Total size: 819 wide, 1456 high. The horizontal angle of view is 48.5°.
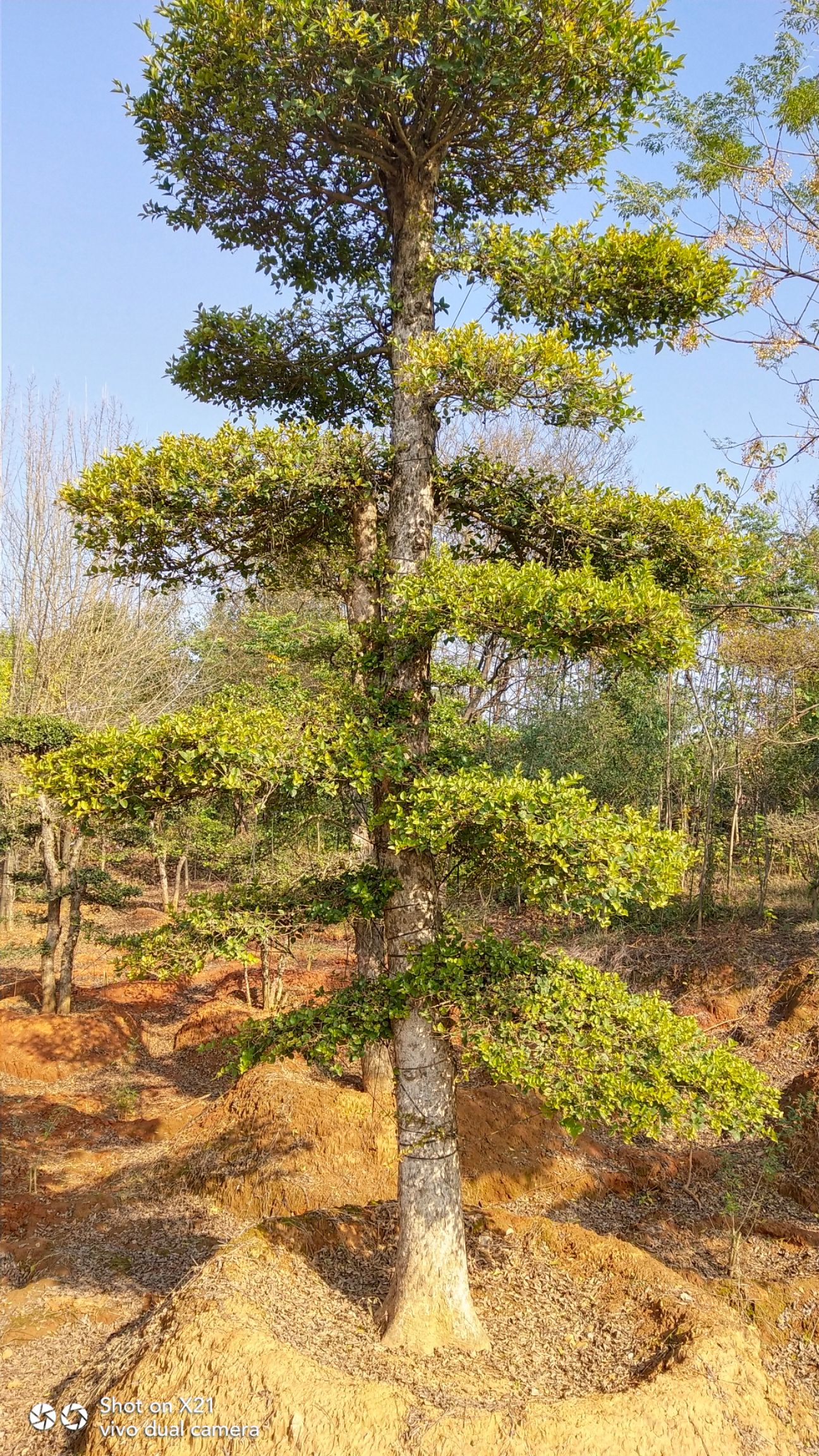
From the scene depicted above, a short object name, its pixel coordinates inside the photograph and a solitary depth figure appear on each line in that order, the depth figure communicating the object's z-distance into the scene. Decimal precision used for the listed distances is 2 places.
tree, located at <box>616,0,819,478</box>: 9.03
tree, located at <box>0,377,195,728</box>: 15.54
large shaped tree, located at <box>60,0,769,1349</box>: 5.04
